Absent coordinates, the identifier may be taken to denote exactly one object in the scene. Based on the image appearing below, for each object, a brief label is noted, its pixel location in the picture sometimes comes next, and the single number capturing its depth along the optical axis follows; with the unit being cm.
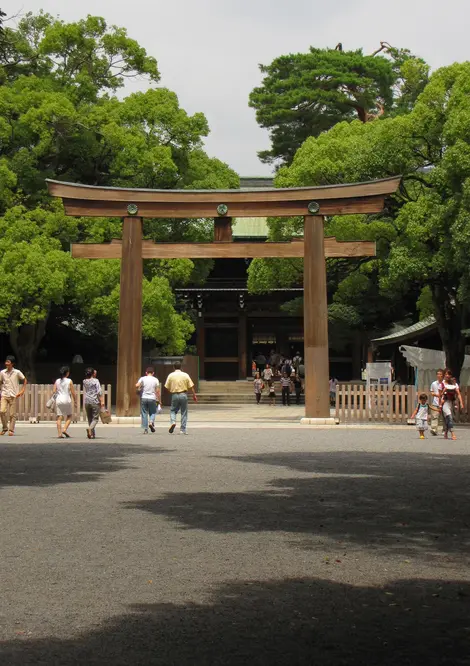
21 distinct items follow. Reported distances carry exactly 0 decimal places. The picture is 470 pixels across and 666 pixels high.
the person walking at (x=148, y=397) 2295
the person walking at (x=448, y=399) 2233
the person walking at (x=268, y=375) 4531
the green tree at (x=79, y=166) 3344
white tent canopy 3147
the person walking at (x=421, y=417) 2253
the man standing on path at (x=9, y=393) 2269
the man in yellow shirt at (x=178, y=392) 2220
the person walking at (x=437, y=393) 2255
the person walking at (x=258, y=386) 4372
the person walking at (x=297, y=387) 4469
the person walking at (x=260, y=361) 5050
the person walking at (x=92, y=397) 2181
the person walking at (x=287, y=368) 4373
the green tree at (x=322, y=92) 5422
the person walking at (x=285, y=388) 4328
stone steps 4509
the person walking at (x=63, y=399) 2172
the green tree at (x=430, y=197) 2775
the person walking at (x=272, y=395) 4400
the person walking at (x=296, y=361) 4765
